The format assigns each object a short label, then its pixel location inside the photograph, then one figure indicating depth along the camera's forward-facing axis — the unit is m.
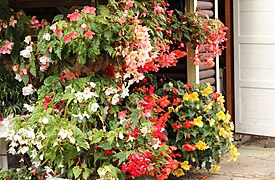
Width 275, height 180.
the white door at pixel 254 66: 5.84
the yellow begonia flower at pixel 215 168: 4.88
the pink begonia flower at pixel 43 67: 3.70
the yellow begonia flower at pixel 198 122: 4.57
